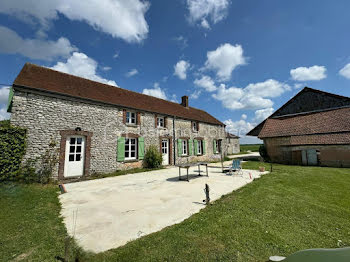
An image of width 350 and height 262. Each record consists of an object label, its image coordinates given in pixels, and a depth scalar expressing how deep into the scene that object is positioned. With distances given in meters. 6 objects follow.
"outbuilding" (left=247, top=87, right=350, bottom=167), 11.69
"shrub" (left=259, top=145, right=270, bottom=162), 15.25
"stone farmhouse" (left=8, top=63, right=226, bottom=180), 7.50
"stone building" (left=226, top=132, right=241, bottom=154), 29.19
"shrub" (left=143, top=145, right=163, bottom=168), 11.46
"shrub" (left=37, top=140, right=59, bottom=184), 7.38
